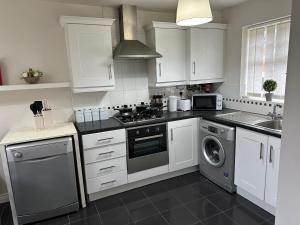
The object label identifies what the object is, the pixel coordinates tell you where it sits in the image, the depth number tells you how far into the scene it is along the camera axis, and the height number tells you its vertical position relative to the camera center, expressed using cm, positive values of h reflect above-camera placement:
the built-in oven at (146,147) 255 -84
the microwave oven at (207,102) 316 -37
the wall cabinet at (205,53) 298 +35
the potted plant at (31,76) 237 +8
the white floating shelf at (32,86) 226 -3
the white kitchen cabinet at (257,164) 202 -90
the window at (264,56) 250 +24
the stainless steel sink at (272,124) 240 -55
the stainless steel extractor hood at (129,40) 249 +50
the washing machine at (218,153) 246 -95
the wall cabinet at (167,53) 282 +34
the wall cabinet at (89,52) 236 +33
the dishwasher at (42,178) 201 -93
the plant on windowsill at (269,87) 251 -15
